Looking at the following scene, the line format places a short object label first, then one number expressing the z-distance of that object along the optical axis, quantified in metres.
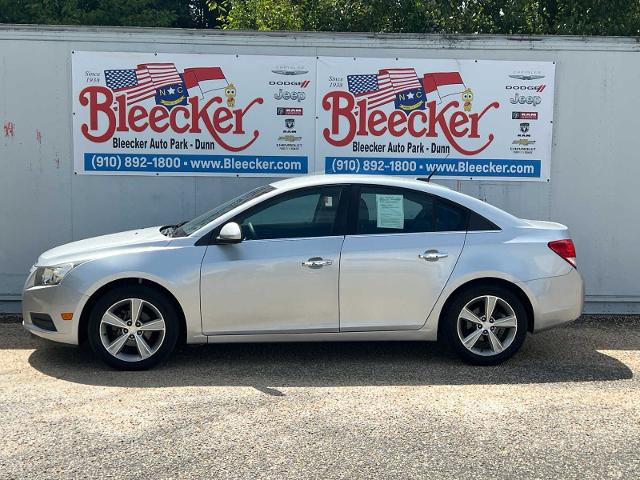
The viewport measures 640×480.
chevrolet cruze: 5.89
